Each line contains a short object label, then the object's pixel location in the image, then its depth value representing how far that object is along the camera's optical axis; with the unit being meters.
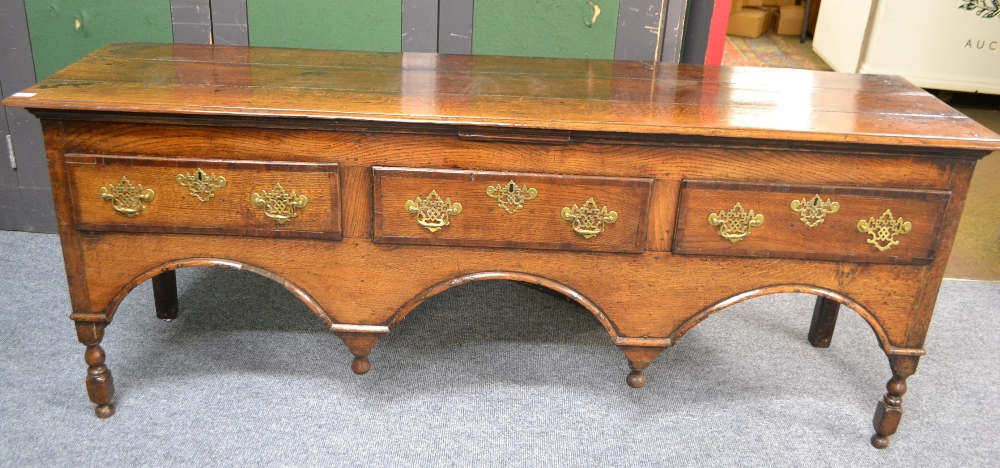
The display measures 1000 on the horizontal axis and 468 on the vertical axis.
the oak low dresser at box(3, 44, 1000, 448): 2.00
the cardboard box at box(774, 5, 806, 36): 6.61
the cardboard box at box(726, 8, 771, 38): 6.48
